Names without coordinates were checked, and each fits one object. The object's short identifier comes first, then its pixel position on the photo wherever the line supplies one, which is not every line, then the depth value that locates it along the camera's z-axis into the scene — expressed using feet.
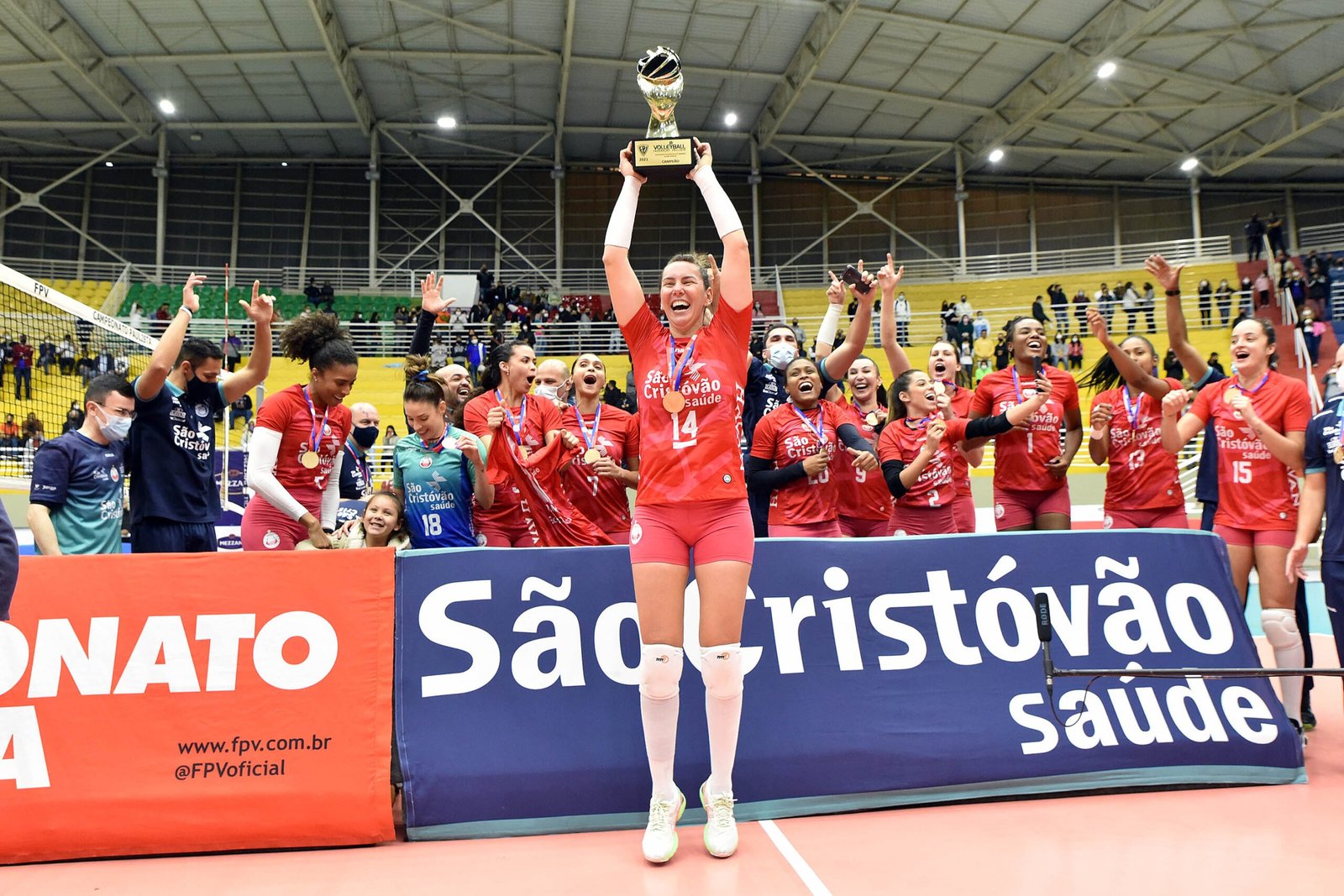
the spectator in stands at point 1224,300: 79.82
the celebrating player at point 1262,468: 14.37
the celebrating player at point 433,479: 15.46
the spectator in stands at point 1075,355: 68.44
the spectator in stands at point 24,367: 57.57
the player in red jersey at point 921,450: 17.81
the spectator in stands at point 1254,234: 79.56
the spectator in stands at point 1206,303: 80.25
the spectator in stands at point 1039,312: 79.20
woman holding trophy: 10.69
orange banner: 10.90
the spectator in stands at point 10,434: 50.47
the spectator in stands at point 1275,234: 76.02
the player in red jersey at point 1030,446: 18.25
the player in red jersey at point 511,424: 16.37
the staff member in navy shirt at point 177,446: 14.94
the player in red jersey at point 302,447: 14.93
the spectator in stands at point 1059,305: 81.00
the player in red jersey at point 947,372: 17.71
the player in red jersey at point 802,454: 17.06
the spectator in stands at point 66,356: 59.21
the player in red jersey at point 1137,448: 17.53
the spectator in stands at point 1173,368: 58.75
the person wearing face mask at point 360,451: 19.96
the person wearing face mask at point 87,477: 14.30
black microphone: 11.40
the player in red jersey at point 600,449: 17.25
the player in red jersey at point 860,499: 18.35
